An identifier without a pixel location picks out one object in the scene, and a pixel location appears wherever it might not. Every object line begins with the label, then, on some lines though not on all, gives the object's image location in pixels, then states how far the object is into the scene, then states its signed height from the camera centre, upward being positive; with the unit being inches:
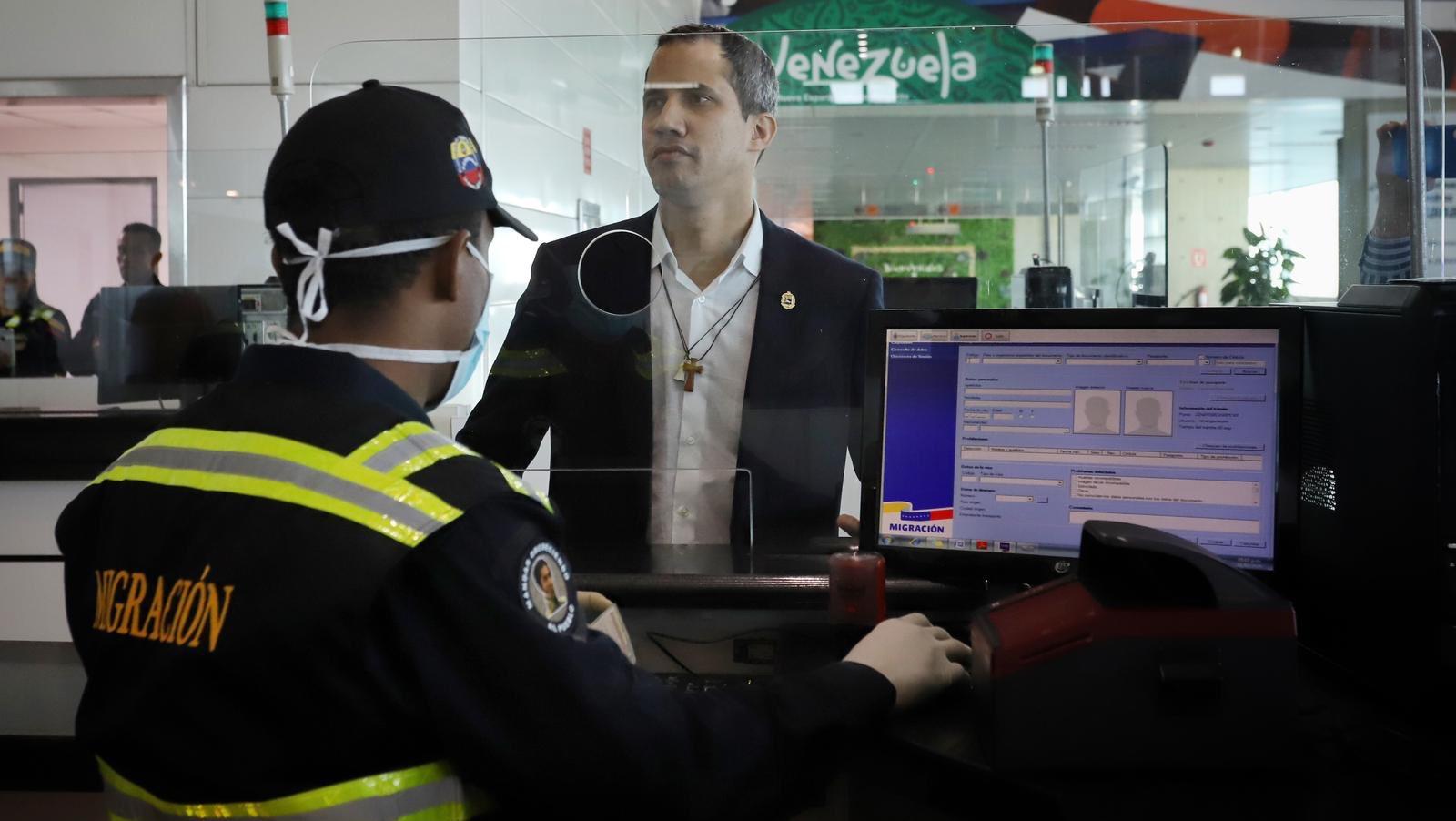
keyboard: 54.3 -12.3
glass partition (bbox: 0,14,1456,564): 86.2 +20.1
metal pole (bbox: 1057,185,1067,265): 129.2 +19.0
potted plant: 103.0 +11.2
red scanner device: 42.6 -9.5
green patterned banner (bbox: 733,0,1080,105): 97.9 +27.7
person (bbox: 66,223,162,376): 155.9 +19.2
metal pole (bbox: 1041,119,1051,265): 117.3 +21.1
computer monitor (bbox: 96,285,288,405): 131.0 +7.2
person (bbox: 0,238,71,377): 148.3 +9.8
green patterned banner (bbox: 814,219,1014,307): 110.5 +15.2
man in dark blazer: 82.8 +2.7
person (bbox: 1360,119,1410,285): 86.4 +12.5
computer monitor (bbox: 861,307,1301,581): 56.1 -1.3
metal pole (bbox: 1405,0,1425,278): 74.6 +17.1
